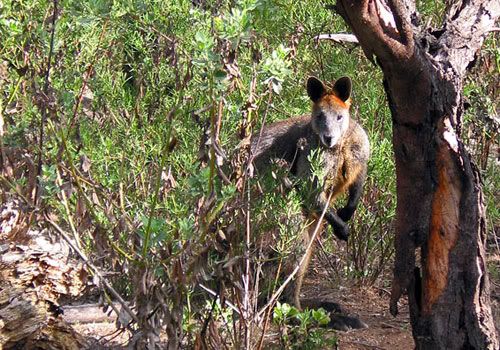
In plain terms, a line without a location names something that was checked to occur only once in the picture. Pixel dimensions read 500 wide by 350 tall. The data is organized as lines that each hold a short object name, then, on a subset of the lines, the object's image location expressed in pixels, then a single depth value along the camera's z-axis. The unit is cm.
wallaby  1461
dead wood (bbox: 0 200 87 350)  1141
